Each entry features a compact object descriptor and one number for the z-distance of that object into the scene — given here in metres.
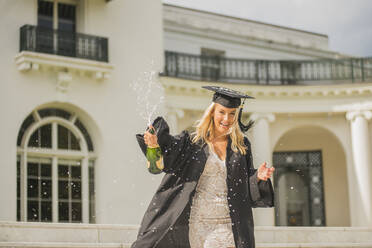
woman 7.00
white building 21.91
